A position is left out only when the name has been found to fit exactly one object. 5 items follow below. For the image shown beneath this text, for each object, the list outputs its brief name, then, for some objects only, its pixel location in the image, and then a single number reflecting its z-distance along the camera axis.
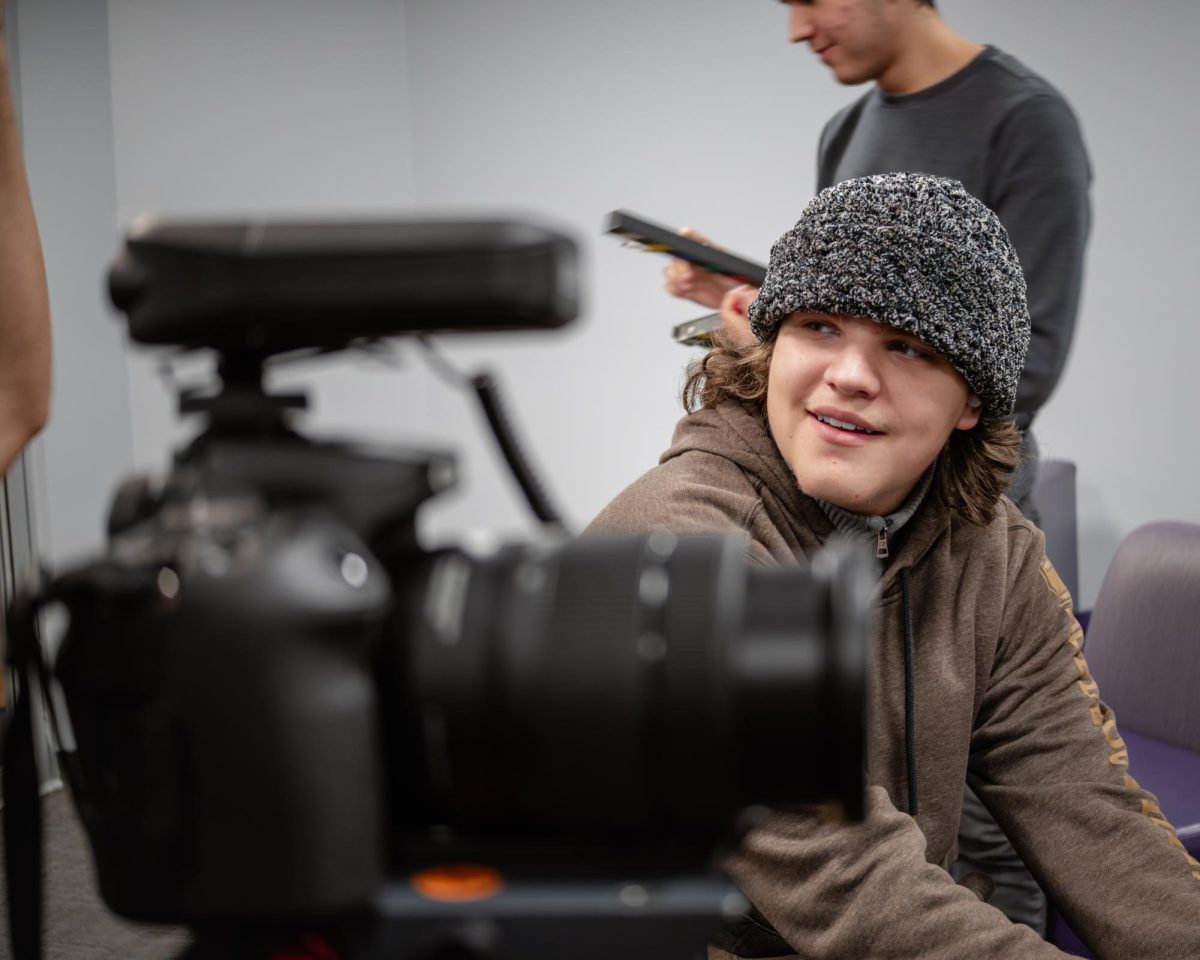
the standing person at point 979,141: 1.37
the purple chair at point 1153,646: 1.86
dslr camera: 0.42
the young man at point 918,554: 0.84
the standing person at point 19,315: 0.81
